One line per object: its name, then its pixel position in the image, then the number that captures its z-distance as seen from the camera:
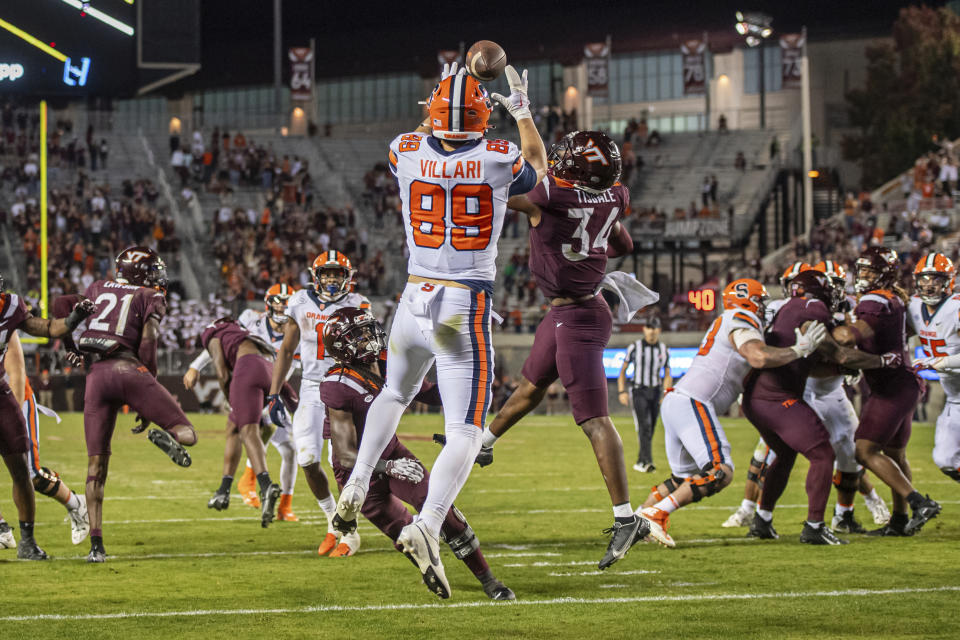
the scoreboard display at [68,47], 20.00
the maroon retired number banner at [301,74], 44.78
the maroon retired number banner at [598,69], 43.41
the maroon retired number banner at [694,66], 43.28
